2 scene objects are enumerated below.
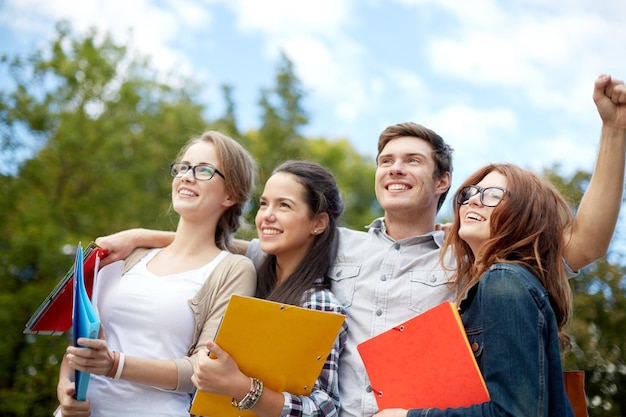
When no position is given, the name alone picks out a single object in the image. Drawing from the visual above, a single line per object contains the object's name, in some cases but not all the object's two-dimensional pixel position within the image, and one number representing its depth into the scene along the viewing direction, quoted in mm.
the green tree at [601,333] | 6516
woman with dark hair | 2887
